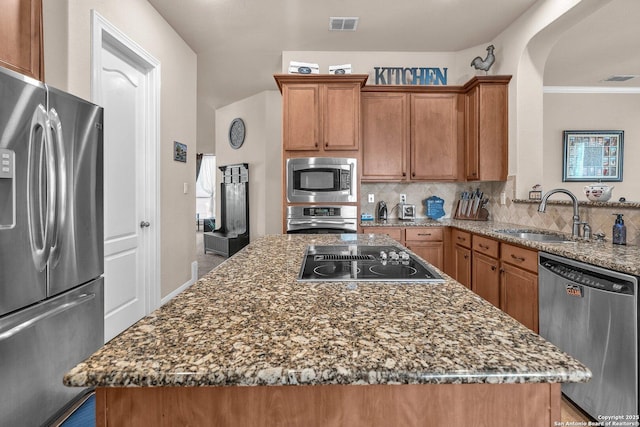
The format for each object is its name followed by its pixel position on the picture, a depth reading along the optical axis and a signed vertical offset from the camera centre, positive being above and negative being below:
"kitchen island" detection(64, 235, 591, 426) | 0.55 -0.26
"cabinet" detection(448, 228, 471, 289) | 3.29 -0.50
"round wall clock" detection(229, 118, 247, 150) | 6.45 +1.39
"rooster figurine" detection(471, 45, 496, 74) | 3.66 +1.52
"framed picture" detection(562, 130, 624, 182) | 5.31 +0.81
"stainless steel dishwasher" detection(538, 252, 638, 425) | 1.54 -0.62
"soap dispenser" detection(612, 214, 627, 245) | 2.13 -0.16
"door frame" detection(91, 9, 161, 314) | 3.14 +0.26
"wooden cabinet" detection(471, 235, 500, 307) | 2.80 -0.54
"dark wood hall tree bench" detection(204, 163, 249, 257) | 6.25 -0.13
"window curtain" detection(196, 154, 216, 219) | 11.51 +0.60
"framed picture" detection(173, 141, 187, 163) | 3.61 +0.58
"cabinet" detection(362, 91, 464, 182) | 3.88 +0.78
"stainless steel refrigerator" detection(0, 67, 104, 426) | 1.35 -0.17
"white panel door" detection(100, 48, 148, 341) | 2.64 +0.12
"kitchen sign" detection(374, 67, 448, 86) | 4.12 +1.54
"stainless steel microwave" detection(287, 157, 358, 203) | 3.62 +0.27
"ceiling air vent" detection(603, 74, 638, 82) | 4.98 +1.85
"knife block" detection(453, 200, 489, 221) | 3.94 -0.11
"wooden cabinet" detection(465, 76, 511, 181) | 3.57 +0.80
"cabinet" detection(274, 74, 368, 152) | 3.64 +0.97
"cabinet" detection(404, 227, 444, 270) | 3.63 -0.38
